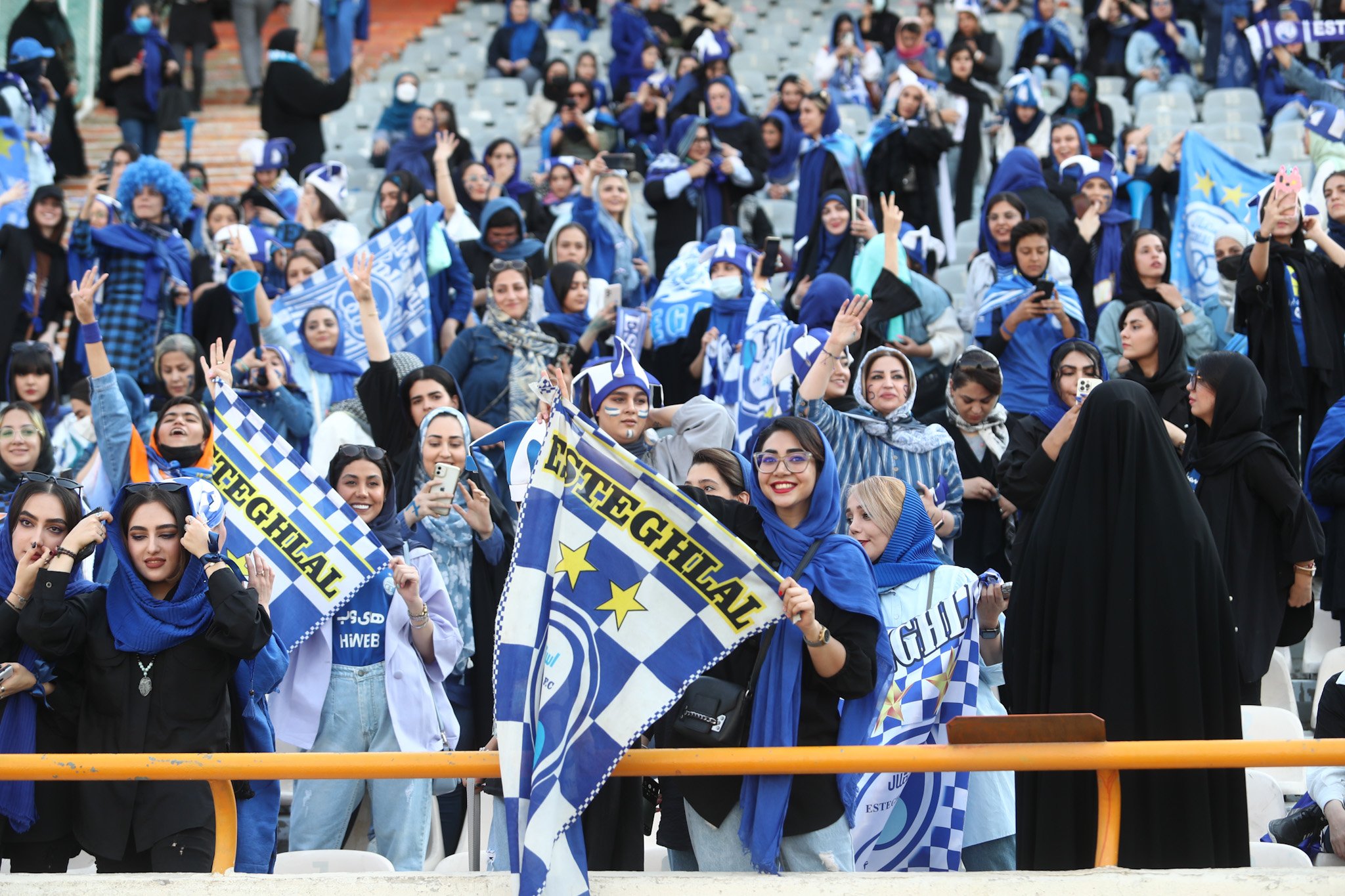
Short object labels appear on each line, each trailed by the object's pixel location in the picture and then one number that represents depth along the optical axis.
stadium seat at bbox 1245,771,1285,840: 11.27
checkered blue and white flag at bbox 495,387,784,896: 7.37
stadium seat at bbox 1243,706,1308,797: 11.56
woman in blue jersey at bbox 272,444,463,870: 10.60
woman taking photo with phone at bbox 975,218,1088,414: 15.81
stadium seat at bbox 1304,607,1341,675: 14.21
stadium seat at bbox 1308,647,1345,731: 12.48
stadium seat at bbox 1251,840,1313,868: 9.33
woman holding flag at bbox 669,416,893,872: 8.06
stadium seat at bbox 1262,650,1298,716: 12.98
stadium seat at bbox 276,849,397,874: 9.60
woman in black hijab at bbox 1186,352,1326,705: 12.09
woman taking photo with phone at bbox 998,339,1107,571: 11.91
